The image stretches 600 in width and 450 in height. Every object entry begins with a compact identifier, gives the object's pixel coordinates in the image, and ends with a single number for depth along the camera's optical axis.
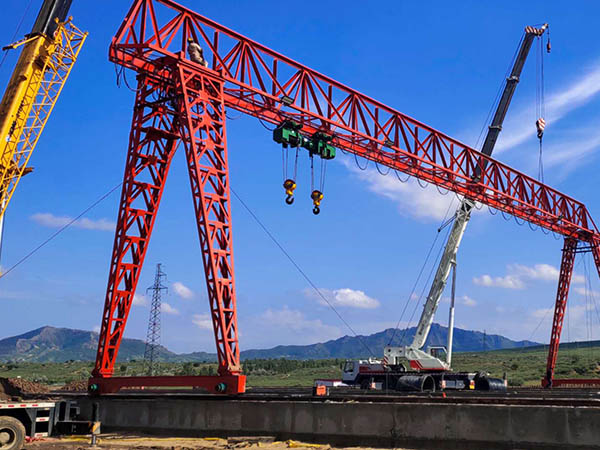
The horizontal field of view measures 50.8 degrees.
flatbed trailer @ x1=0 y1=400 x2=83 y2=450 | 14.71
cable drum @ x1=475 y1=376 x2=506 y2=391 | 37.47
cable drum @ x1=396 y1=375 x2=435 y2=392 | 35.48
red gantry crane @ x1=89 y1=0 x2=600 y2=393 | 21.67
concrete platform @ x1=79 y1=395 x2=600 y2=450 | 14.27
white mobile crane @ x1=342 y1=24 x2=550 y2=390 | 37.53
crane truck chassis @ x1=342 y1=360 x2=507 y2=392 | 36.12
